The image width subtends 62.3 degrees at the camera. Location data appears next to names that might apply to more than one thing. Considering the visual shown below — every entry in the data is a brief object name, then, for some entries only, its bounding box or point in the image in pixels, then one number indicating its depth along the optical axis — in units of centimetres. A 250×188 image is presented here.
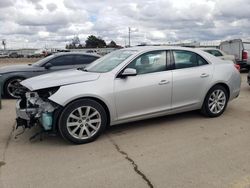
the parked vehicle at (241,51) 1051
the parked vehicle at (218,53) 947
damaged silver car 317
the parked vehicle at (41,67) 605
